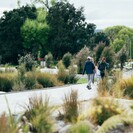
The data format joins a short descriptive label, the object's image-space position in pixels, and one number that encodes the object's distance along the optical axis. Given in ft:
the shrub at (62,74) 88.28
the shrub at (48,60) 166.40
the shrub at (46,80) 80.69
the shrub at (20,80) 74.54
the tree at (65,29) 211.41
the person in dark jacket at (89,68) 74.01
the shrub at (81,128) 26.32
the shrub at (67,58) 147.48
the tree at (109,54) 119.75
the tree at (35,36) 221.66
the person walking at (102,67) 78.02
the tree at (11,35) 217.77
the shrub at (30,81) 76.89
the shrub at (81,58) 126.41
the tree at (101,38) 229.35
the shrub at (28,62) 100.04
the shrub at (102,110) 36.40
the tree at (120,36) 331.36
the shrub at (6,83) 76.74
